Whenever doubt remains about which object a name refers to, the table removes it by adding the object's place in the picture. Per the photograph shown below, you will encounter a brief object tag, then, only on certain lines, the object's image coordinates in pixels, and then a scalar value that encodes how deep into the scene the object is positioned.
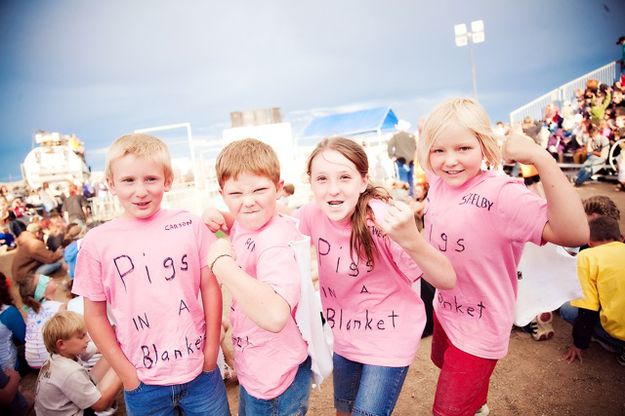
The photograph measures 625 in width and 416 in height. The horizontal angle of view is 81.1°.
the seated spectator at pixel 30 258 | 6.84
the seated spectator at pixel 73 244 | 5.94
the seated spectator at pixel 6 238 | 12.05
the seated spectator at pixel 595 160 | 9.75
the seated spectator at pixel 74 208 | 11.67
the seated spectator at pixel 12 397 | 2.75
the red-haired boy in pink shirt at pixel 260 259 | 1.58
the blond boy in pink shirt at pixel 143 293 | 1.73
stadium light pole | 16.78
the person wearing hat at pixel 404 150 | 10.54
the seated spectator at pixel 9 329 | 3.62
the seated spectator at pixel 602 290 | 2.97
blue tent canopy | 18.05
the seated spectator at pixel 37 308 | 3.68
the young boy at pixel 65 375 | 2.62
